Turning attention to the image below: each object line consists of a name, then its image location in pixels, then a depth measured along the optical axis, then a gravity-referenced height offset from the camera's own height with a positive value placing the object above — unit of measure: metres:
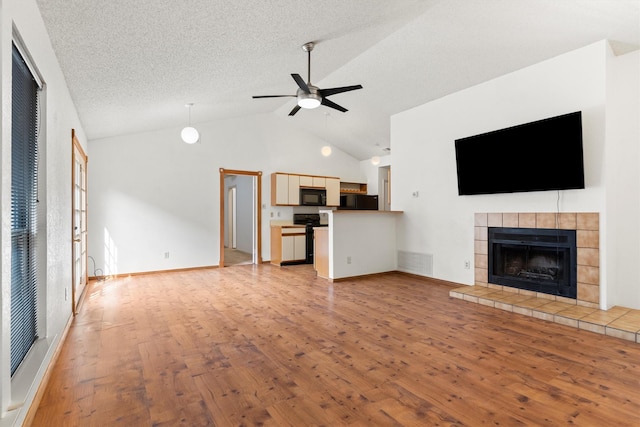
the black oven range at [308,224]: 7.28 -0.27
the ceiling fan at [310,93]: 3.61 +1.37
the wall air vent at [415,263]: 5.33 -0.86
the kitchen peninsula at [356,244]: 5.30 -0.54
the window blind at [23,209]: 1.86 +0.02
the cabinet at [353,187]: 8.62 +0.69
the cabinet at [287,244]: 6.91 -0.69
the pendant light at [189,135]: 5.32 +1.29
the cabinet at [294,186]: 7.25 +0.63
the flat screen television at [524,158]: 3.51 +0.67
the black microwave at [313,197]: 7.61 +0.38
